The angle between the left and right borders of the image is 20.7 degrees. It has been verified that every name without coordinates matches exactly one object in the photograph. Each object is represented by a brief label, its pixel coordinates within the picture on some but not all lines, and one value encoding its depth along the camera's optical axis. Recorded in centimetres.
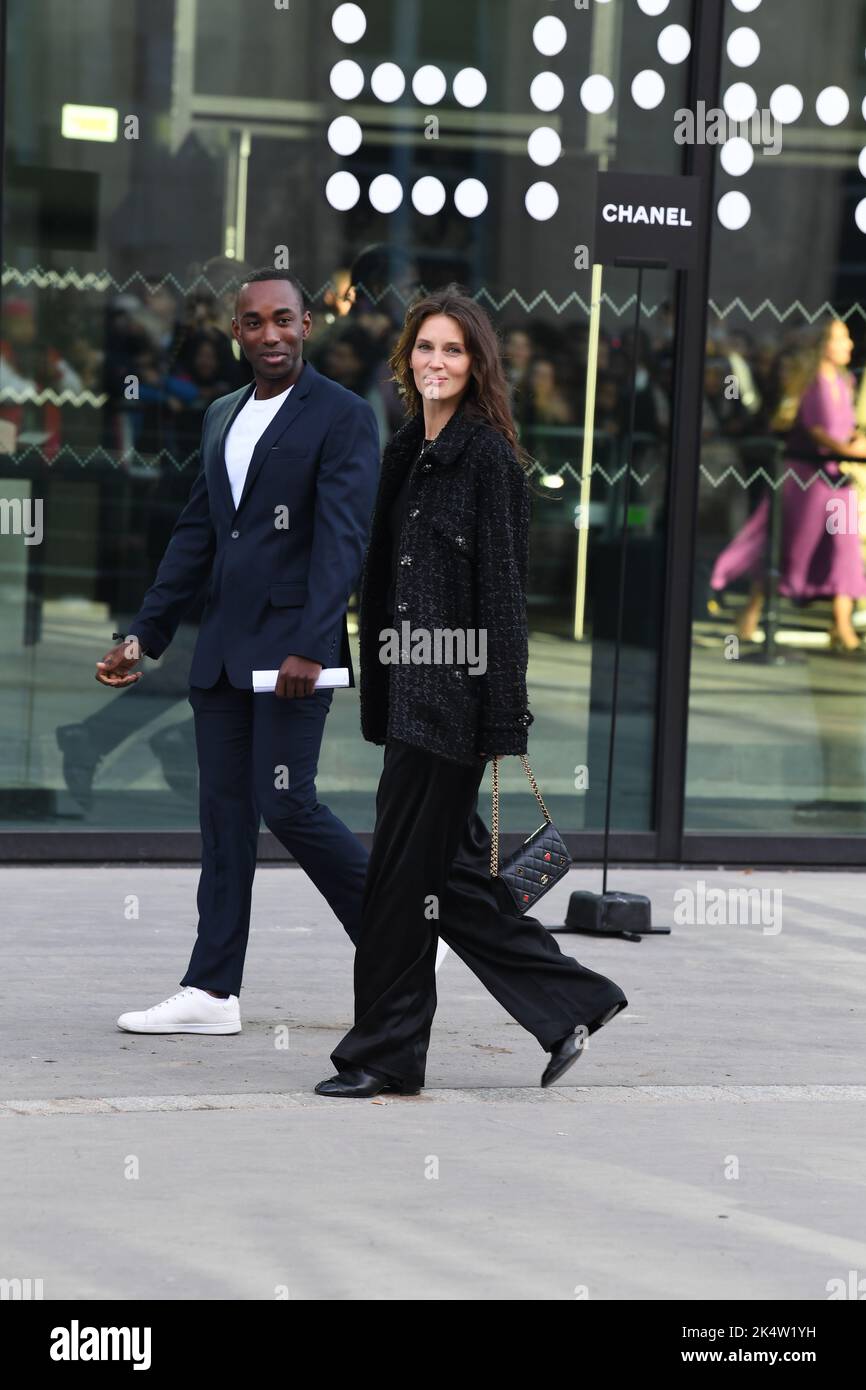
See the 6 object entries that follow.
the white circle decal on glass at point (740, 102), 984
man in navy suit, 629
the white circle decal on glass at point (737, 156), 988
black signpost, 805
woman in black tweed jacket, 573
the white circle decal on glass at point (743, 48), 983
